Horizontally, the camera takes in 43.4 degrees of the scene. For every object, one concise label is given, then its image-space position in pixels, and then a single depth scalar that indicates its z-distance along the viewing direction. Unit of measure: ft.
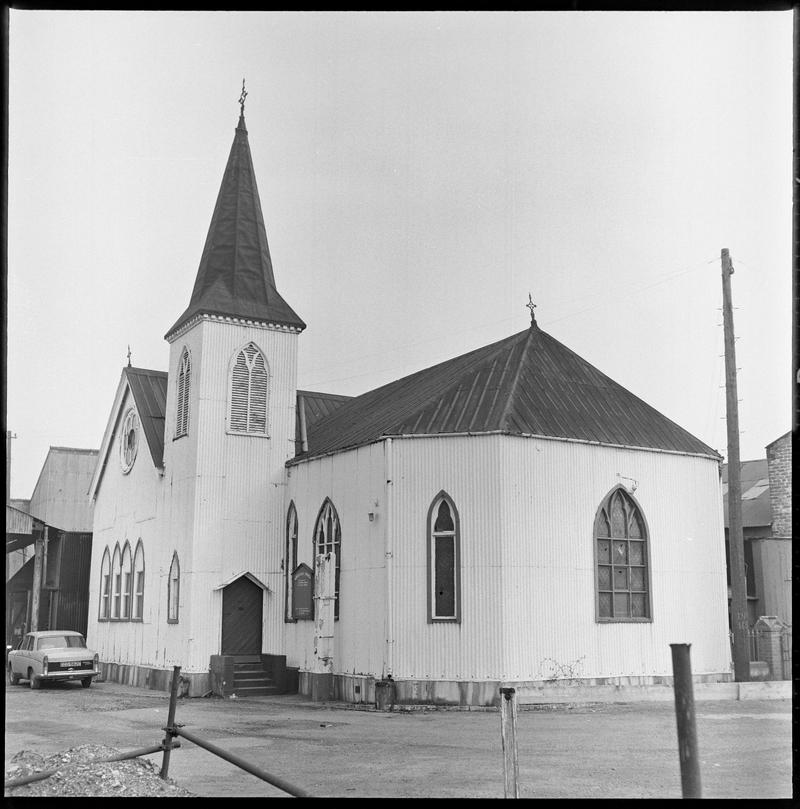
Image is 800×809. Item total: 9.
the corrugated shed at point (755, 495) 97.96
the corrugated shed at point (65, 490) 110.93
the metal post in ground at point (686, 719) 21.27
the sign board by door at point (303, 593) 73.36
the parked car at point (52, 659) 78.64
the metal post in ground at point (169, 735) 34.88
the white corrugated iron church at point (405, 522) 62.85
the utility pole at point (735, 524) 69.97
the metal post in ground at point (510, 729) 28.73
